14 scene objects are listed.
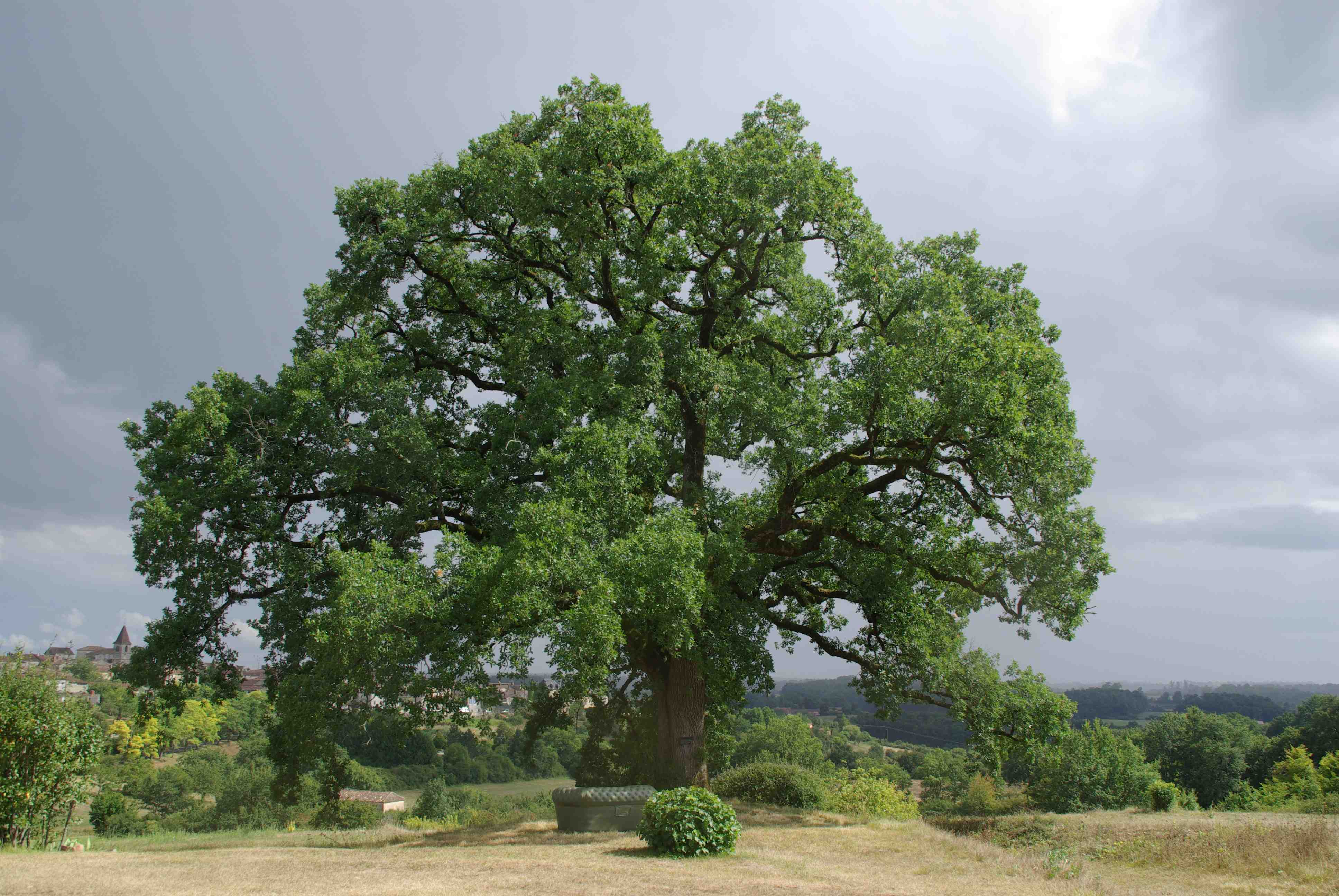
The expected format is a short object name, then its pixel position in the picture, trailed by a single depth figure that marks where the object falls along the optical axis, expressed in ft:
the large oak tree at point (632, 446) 44.75
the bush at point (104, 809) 99.19
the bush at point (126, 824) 99.04
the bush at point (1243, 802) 88.69
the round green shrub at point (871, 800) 78.38
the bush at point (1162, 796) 66.18
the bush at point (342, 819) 55.36
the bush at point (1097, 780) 128.67
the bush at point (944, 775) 167.53
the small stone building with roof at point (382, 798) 152.46
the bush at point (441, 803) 133.18
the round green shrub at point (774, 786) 69.67
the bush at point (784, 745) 186.80
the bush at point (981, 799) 109.91
